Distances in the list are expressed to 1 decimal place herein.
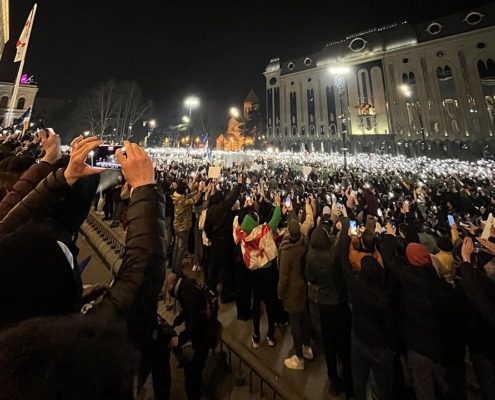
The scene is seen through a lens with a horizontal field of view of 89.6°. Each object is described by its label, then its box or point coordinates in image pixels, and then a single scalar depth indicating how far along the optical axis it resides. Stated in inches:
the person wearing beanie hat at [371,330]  118.3
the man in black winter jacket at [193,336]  123.8
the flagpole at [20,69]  394.3
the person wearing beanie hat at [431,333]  109.9
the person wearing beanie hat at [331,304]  141.1
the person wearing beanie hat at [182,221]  268.1
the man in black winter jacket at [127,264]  33.0
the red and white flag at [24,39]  403.9
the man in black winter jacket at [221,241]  226.2
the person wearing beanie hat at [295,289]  158.7
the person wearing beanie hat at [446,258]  153.4
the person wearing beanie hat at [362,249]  138.1
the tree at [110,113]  1299.2
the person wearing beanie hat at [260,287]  175.5
